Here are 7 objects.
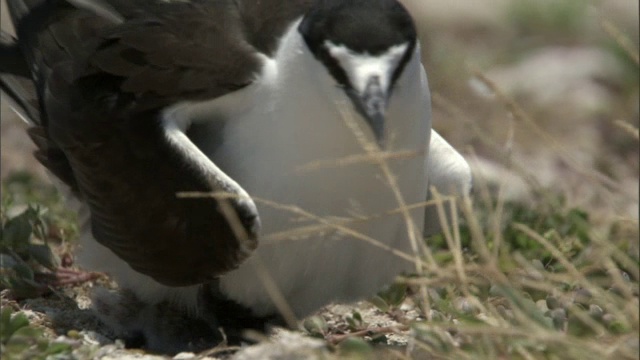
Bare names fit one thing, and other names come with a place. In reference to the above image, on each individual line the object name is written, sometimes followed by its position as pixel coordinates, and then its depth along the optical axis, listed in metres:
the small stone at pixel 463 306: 10.63
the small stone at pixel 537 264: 11.33
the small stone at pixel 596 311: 10.00
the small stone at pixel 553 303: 10.47
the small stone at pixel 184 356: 10.21
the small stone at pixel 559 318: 9.90
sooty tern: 10.30
